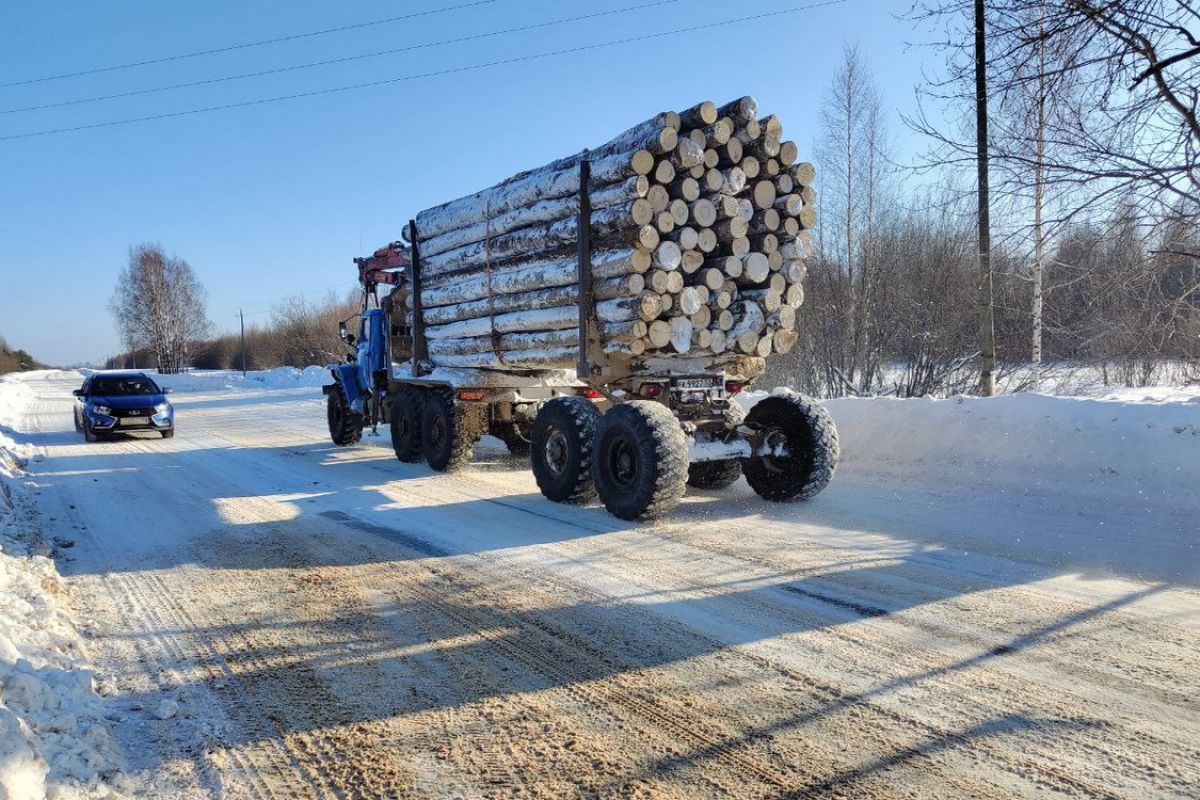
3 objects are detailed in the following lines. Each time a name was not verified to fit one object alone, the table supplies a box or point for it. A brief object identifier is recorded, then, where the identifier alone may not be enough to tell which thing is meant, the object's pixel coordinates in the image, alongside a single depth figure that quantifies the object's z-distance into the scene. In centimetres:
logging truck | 722
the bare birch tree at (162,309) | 5966
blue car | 1440
